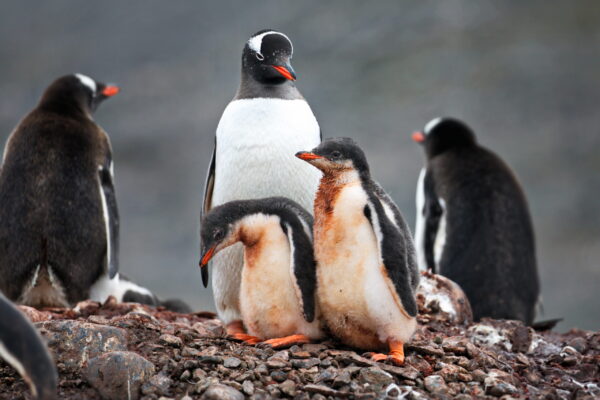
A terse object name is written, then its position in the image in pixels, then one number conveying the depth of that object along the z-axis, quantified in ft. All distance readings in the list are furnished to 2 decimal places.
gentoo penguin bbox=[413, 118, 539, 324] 45.03
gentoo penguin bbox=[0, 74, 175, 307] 40.81
